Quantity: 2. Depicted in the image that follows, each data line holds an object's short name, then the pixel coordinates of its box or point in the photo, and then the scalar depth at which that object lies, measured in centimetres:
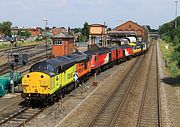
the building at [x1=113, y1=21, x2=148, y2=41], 14125
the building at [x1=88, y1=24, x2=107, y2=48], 8792
